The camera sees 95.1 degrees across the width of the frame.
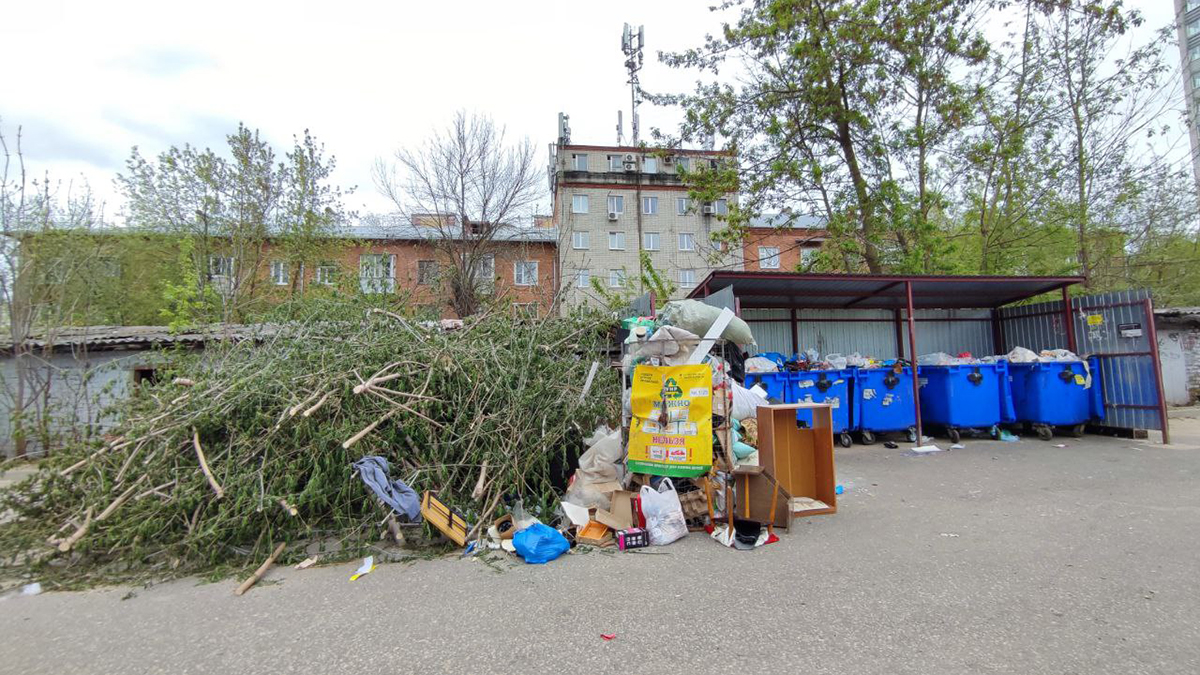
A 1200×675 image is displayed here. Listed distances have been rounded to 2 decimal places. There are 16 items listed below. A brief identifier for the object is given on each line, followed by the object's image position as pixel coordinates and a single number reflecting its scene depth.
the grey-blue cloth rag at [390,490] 4.64
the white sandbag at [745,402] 6.26
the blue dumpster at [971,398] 9.34
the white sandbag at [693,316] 6.49
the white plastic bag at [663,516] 4.66
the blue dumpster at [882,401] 9.29
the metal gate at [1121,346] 8.91
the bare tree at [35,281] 9.23
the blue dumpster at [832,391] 9.16
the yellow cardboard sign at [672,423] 4.82
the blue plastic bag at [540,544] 4.36
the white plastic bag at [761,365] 9.02
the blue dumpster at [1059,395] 9.45
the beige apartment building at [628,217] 33.00
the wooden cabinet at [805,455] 5.43
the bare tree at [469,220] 20.62
